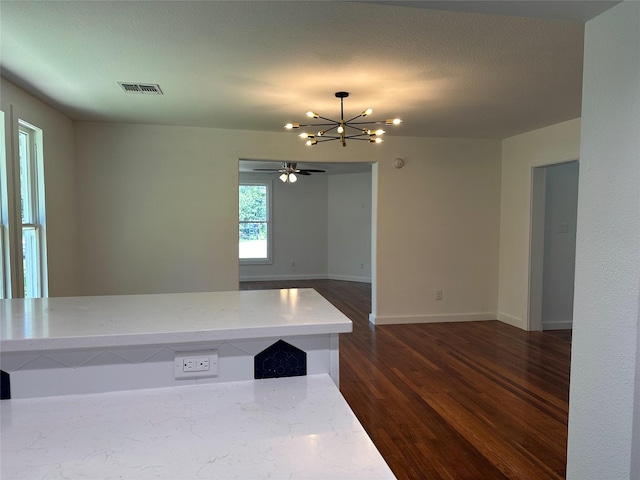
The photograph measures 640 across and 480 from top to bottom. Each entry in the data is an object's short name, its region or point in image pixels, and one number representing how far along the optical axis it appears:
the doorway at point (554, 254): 5.01
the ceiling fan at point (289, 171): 6.50
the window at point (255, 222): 8.93
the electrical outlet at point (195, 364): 1.15
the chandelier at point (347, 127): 3.40
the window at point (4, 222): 3.00
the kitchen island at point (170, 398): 0.84
